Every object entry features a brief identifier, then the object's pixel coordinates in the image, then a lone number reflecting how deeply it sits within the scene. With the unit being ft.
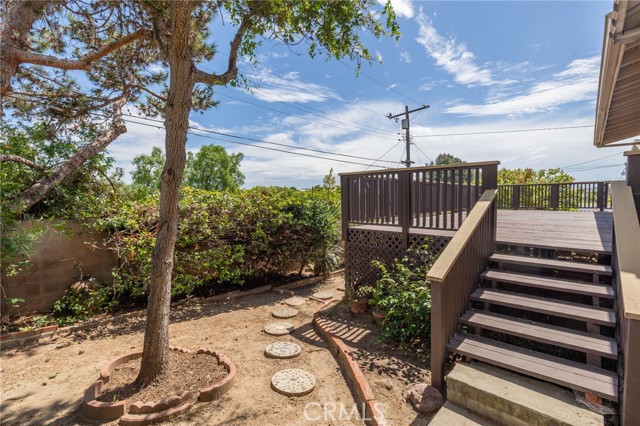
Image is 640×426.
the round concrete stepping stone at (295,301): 18.16
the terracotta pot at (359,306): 15.11
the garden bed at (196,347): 8.25
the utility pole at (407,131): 59.67
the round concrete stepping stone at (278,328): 13.84
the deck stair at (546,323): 7.66
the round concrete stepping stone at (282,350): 11.46
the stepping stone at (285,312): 16.17
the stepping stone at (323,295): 19.29
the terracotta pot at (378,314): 13.19
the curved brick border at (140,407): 7.73
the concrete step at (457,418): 7.25
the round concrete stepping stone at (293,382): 9.12
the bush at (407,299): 11.25
